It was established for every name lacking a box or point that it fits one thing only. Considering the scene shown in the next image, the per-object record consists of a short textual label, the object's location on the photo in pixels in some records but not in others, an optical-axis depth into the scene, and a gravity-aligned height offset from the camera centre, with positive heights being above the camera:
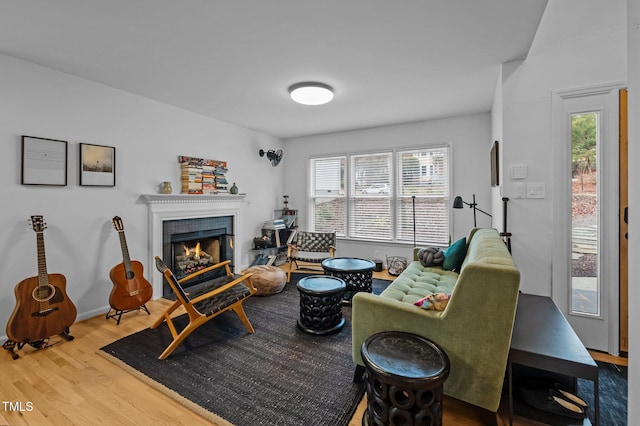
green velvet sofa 1.43 -0.62
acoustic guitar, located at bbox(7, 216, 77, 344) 2.21 -0.79
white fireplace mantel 3.47 +0.04
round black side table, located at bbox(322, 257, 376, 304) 3.21 -0.72
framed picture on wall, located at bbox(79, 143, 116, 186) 2.88 +0.51
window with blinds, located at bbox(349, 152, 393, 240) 4.89 +0.31
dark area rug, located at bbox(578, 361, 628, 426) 1.61 -1.17
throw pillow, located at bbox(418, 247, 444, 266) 3.10 -0.49
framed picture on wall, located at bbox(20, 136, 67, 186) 2.51 +0.48
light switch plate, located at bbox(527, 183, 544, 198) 2.47 +0.21
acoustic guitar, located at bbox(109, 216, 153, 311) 2.82 -0.74
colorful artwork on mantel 3.86 +0.54
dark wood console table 1.35 -0.71
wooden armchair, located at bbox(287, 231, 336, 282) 4.29 -0.56
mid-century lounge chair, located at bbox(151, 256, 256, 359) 2.19 -0.78
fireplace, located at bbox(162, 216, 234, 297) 3.68 -0.48
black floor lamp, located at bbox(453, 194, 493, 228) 3.35 +0.13
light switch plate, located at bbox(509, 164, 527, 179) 2.51 +0.39
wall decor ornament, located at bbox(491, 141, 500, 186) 2.88 +0.52
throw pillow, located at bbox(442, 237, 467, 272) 2.96 -0.46
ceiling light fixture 3.00 +1.32
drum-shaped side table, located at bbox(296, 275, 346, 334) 2.54 -0.87
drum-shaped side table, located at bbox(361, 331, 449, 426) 1.32 -0.81
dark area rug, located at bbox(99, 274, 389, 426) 1.67 -1.16
